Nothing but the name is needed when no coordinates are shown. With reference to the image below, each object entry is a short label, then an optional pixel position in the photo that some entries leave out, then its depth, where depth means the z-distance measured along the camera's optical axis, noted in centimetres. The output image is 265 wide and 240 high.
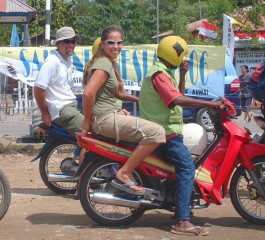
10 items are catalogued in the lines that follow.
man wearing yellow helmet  719
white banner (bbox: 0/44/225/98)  1438
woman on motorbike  722
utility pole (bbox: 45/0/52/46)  2193
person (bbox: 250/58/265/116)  834
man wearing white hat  890
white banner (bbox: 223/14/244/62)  2089
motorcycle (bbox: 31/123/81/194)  917
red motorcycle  739
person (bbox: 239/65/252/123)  1890
